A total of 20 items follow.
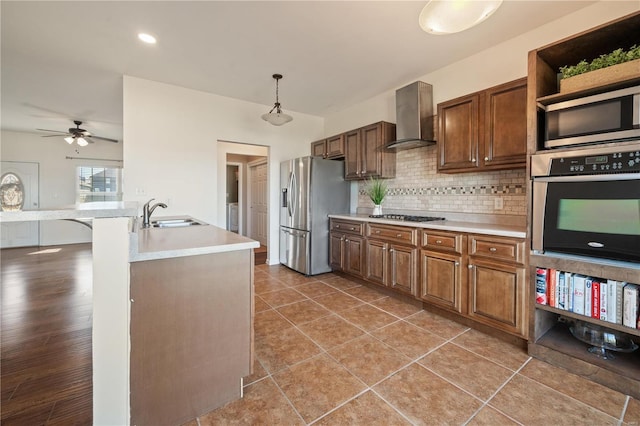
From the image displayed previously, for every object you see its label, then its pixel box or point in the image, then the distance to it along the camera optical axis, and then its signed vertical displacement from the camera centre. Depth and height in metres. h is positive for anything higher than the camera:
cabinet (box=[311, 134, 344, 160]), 4.26 +1.02
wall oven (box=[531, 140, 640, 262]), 1.60 +0.05
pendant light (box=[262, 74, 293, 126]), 3.32 +1.12
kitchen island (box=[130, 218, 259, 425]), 1.31 -0.59
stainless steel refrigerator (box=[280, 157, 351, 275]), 4.06 +0.06
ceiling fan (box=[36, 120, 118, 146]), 5.15 +1.37
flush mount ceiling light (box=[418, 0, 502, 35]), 1.38 +1.02
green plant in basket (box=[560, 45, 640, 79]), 1.64 +0.94
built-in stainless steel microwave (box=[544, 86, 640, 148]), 1.61 +0.58
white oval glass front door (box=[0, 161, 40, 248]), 6.05 +0.20
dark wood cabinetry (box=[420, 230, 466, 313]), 2.46 -0.56
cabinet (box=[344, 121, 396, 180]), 3.71 +0.81
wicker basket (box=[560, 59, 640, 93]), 1.60 +0.83
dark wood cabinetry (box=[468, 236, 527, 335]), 2.08 -0.58
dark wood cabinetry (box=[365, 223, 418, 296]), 2.89 -0.53
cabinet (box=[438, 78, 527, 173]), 2.36 +0.75
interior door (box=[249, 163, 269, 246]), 6.18 +0.18
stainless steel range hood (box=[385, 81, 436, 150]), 3.21 +1.11
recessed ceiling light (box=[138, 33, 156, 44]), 2.62 +1.66
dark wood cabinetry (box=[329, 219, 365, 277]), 3.56 -0.50
